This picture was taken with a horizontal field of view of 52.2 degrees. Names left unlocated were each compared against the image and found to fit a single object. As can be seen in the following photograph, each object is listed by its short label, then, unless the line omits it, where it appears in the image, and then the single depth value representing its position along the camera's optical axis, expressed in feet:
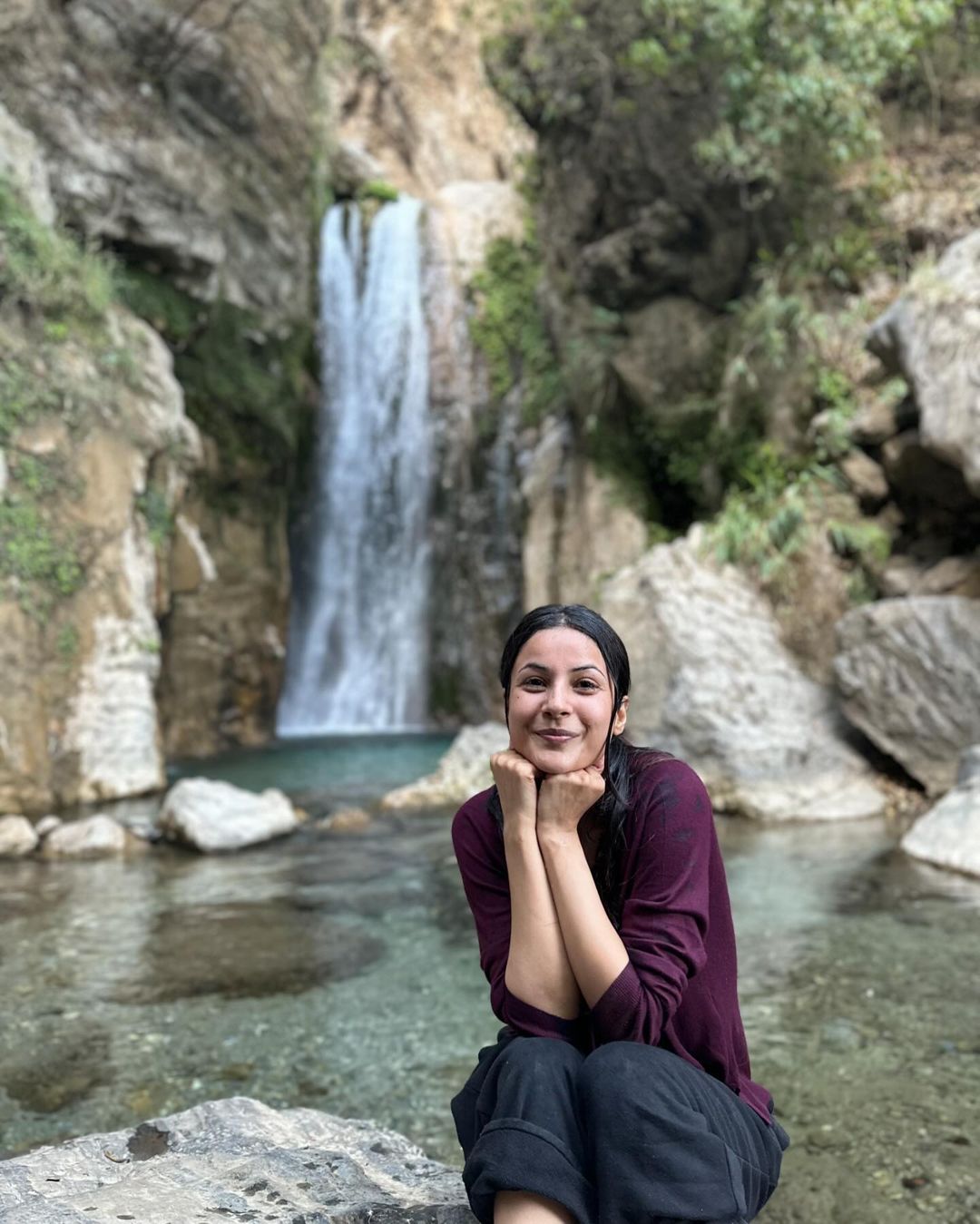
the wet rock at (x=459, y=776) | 30.83
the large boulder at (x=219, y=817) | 24.99
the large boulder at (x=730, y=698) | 27.76
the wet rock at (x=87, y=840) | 24.20
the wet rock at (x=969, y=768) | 22.56
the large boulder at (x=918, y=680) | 25.50
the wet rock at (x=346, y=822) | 27.43
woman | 5.27
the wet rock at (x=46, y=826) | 25.39
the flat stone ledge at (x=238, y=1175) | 6.22
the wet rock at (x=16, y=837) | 24.03
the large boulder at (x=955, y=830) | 20.72
